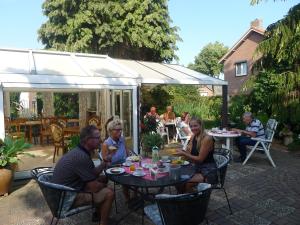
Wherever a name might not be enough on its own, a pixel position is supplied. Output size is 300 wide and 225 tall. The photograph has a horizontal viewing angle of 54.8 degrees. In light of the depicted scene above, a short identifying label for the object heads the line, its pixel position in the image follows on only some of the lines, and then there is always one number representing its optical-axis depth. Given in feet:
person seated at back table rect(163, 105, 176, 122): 36.70
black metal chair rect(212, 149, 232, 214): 12.82
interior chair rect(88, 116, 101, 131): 29.12
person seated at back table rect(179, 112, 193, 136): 27.76
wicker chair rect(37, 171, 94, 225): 10.19
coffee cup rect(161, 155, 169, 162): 13.57
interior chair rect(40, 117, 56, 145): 33.19
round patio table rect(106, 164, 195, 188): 10.67
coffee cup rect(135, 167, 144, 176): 11.81
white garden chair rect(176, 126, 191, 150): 27.12
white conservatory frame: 19.84
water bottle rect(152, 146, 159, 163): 13.17
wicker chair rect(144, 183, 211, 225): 8.73
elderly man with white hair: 22.70
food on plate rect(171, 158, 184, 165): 13.05
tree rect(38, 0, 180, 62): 46.73
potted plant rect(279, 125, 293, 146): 31.09
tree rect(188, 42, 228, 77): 143.02
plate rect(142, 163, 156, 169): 12.64
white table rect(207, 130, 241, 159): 22.50
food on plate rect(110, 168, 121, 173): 12.09
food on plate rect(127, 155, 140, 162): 13.96
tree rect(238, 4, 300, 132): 31.30
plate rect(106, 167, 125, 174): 12.00
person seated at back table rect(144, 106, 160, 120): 32.16
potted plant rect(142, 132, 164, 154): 22.52
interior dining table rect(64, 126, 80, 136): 28.99
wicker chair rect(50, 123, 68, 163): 24.97
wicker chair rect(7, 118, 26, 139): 35.75
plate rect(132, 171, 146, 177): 11.60
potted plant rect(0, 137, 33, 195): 16.63
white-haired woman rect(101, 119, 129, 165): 14.14
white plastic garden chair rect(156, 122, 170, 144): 32.78
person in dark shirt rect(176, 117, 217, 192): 12.89
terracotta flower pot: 16.51
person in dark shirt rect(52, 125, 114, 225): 10.75
